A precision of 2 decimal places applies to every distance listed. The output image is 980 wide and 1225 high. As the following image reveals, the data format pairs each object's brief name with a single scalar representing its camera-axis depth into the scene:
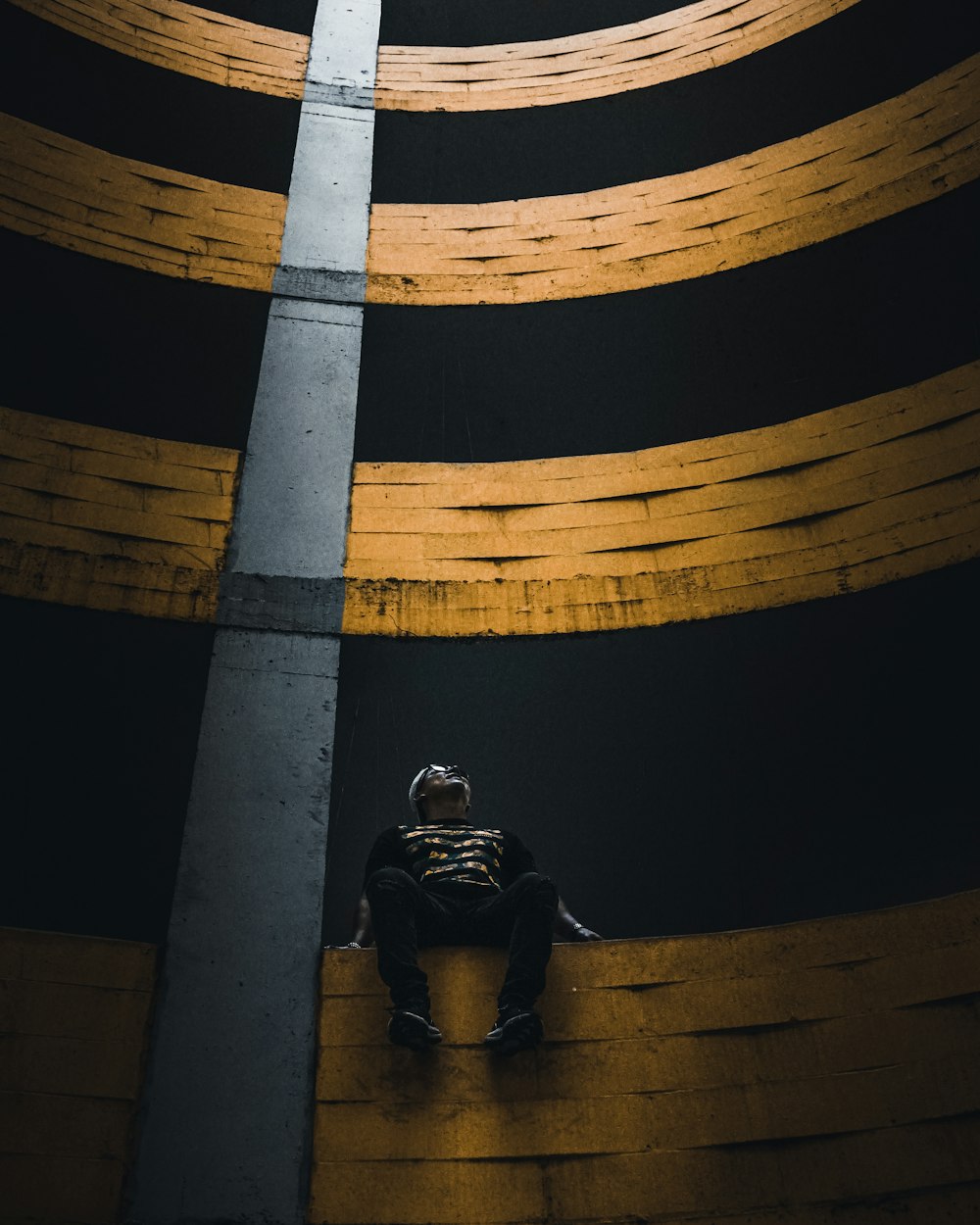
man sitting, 4.61
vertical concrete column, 4.75
